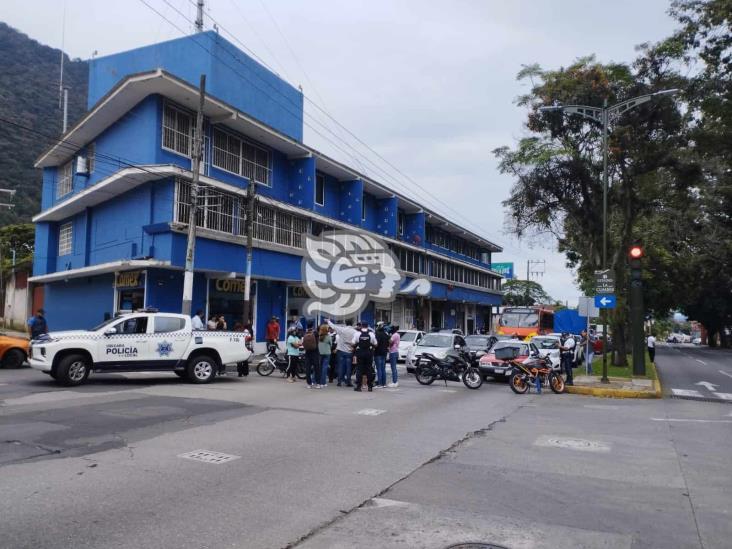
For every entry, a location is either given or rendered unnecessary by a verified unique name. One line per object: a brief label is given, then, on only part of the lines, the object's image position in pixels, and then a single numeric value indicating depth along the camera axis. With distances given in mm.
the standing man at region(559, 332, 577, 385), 18766
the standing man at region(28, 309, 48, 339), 20094
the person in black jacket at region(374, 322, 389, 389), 16422
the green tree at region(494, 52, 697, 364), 23359
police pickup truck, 14070
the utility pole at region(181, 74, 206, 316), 19812
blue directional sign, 17906
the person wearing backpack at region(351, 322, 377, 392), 15547
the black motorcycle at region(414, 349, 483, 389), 17453
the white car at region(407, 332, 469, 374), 21594
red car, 19297
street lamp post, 18172
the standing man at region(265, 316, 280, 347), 21006
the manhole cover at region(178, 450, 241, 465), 7357
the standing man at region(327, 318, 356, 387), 16422
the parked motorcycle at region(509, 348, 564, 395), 16469
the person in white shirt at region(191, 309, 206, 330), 18669
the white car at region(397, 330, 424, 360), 26500
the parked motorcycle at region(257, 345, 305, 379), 18344
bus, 34344
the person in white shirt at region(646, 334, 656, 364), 28859
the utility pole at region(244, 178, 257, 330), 22344
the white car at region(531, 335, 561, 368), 23359
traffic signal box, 20297
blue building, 23219
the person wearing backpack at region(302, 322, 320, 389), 16008
